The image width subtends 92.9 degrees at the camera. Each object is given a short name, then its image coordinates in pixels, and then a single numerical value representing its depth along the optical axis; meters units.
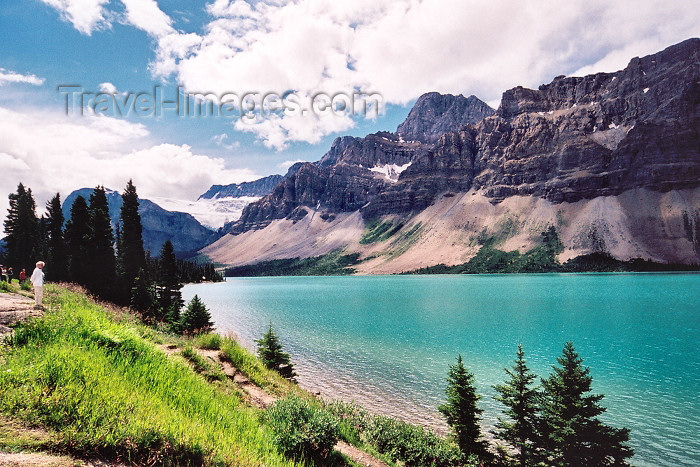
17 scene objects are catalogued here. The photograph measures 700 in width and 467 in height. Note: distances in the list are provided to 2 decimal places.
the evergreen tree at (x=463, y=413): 19.08
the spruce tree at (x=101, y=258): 47.91
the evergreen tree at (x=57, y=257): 58.03
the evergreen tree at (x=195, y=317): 32.08
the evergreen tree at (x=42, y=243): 66.12
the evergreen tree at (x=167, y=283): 58.59
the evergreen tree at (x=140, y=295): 51.41
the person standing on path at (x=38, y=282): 14.80
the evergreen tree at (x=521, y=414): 18.77
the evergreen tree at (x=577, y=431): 17.03
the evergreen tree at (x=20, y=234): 61.25
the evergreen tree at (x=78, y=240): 48.25
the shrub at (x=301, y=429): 9.95
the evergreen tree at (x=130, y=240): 58.86
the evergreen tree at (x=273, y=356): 27.14
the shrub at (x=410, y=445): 16.97
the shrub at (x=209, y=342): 21.25
